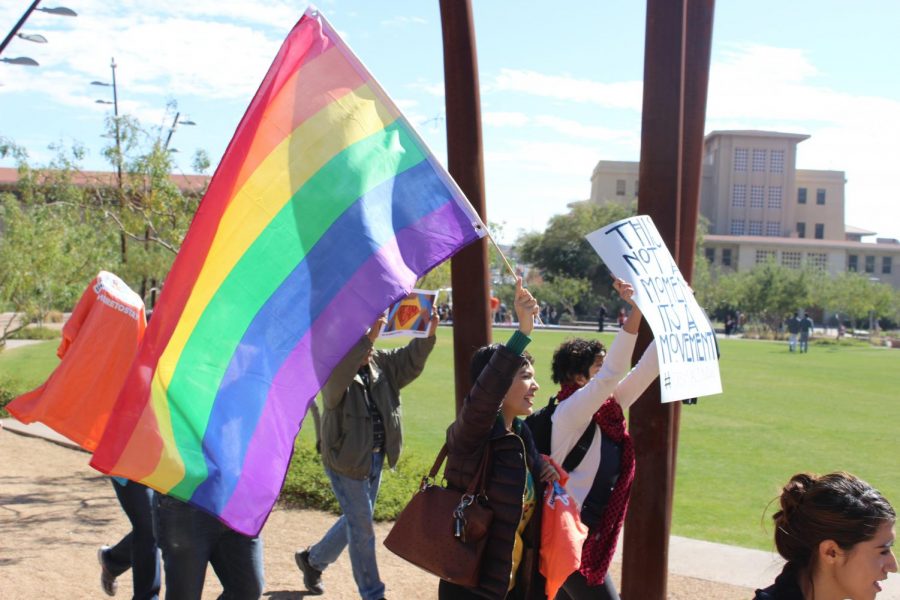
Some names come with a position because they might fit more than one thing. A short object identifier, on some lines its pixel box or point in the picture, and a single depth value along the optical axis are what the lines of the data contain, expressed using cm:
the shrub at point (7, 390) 1557
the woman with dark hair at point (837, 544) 281
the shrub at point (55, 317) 5081
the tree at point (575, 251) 7876
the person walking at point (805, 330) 4206
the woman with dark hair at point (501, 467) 367
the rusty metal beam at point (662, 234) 538
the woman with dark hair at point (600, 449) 423
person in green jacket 573
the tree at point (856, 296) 7188
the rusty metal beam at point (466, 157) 613
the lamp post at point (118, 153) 1419
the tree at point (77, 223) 1277
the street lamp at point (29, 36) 981
